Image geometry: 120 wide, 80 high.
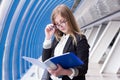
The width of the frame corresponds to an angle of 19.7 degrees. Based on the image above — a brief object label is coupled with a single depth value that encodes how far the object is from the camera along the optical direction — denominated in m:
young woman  2.70
